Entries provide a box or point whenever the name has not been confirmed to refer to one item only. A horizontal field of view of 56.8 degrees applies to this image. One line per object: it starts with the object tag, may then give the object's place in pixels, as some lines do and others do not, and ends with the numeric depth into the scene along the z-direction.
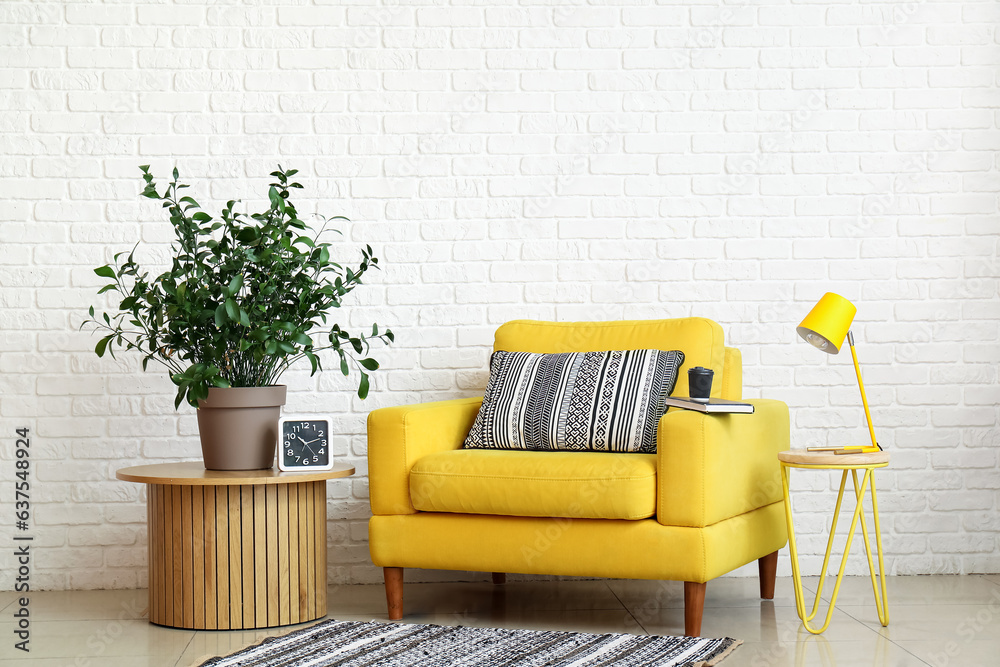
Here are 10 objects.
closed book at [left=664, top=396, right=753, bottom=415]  2.50
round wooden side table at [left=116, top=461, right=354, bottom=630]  2.58
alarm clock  2.70
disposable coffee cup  2.60
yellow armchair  2.42
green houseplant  2.61
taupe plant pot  2.71
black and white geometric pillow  2.78
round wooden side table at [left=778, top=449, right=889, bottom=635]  2.46
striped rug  2.27
